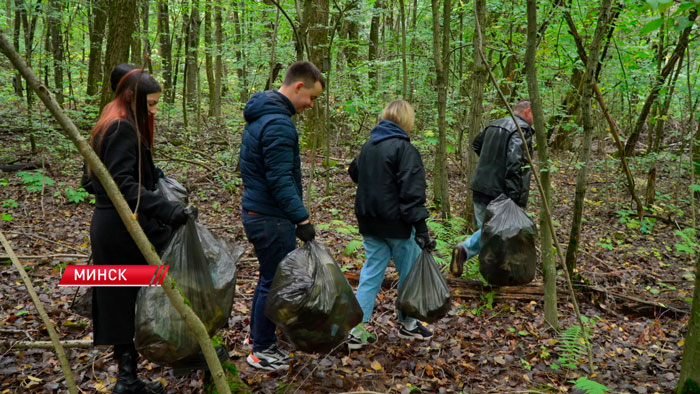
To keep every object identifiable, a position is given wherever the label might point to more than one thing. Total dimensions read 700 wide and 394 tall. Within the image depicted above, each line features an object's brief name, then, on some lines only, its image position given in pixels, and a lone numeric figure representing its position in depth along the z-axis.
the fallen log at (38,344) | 2.91
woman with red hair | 2.27
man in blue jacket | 2.72
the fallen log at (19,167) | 8.17
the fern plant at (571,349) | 3.14
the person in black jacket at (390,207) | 3.30
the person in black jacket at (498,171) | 4.24
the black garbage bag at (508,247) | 3.91
